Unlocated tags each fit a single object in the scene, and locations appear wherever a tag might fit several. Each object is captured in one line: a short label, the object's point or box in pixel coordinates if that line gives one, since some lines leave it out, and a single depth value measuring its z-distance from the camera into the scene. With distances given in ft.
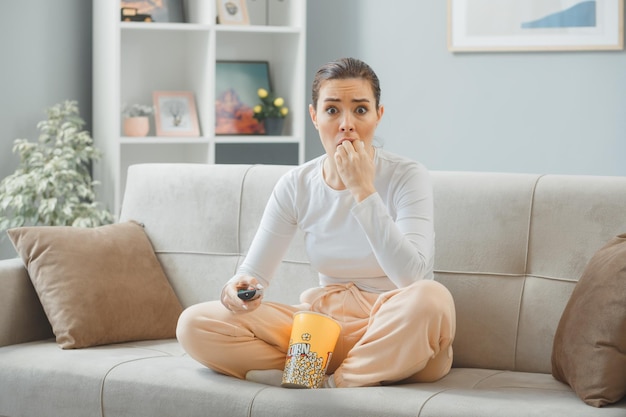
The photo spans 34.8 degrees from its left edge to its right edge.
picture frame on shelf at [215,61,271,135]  14.69
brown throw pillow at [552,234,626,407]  6.66
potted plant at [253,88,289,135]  14.80
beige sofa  7.11
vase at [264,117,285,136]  14.84
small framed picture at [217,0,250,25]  14.39
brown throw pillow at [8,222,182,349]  8.69
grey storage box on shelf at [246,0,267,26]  15.33
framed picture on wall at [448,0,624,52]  13.02
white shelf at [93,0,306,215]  13.73
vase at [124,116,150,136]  13.91
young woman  7.11
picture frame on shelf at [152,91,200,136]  14.29
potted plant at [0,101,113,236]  12.73
